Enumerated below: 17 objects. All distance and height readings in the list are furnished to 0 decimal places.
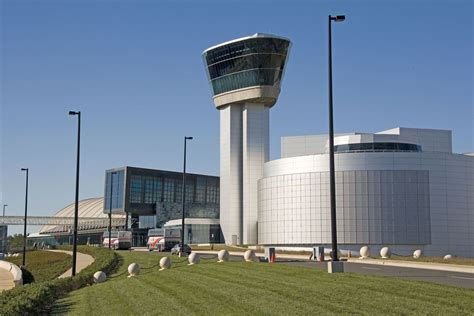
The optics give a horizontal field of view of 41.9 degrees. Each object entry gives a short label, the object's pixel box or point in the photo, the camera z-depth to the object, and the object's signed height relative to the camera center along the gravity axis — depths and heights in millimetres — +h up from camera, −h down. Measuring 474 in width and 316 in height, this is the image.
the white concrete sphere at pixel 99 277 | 35019 -3075
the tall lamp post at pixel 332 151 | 26381 +3193
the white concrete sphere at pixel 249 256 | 38562 -2042
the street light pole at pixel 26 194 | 77125 +3515
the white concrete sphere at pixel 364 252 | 48438 -2232
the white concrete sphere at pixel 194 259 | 39156 -2265
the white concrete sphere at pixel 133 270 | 34562 -2620
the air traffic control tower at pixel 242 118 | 107438 +19307
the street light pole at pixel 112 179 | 152600 +10791
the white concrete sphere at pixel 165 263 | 37062 -2420
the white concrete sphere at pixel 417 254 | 50225 -2487
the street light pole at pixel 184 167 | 56431 +5333
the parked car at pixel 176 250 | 68212 -3045
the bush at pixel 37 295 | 19969 -2769
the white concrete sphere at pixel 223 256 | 39112 -2071
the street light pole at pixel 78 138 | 43625 +5962
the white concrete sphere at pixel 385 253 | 46806 -2236
